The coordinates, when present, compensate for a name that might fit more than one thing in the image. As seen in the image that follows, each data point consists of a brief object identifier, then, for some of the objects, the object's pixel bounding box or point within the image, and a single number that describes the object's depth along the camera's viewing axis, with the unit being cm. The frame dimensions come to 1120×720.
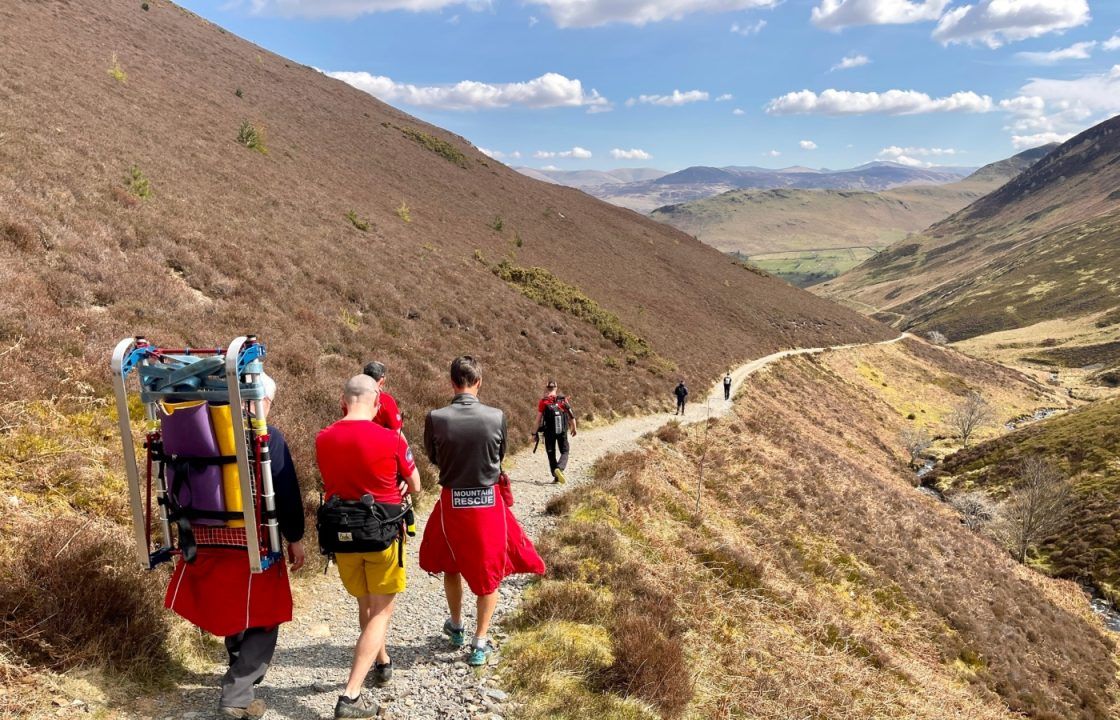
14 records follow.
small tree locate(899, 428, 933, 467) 4778
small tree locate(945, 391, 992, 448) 5275
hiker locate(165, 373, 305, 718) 410
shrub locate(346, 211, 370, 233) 2988
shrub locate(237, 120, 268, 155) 3356
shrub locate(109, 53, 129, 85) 3144
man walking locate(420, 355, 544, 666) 504
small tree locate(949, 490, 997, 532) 3400
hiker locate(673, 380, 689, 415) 2719
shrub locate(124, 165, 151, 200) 1759
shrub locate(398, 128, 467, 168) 6122
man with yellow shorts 425
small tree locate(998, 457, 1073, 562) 3138
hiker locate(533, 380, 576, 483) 1295
